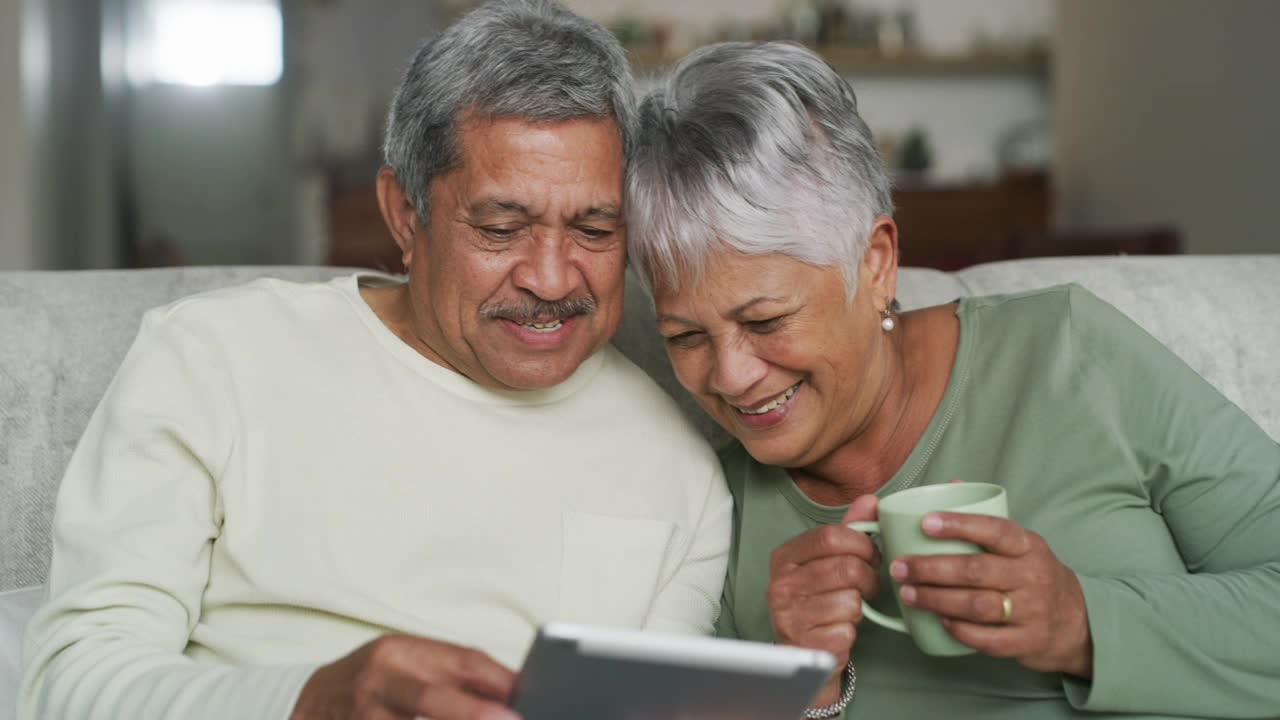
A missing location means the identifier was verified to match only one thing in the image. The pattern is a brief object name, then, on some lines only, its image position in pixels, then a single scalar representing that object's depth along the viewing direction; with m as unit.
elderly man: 1.28
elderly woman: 1.25
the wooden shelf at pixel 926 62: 6.86
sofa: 1.49
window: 6.38
